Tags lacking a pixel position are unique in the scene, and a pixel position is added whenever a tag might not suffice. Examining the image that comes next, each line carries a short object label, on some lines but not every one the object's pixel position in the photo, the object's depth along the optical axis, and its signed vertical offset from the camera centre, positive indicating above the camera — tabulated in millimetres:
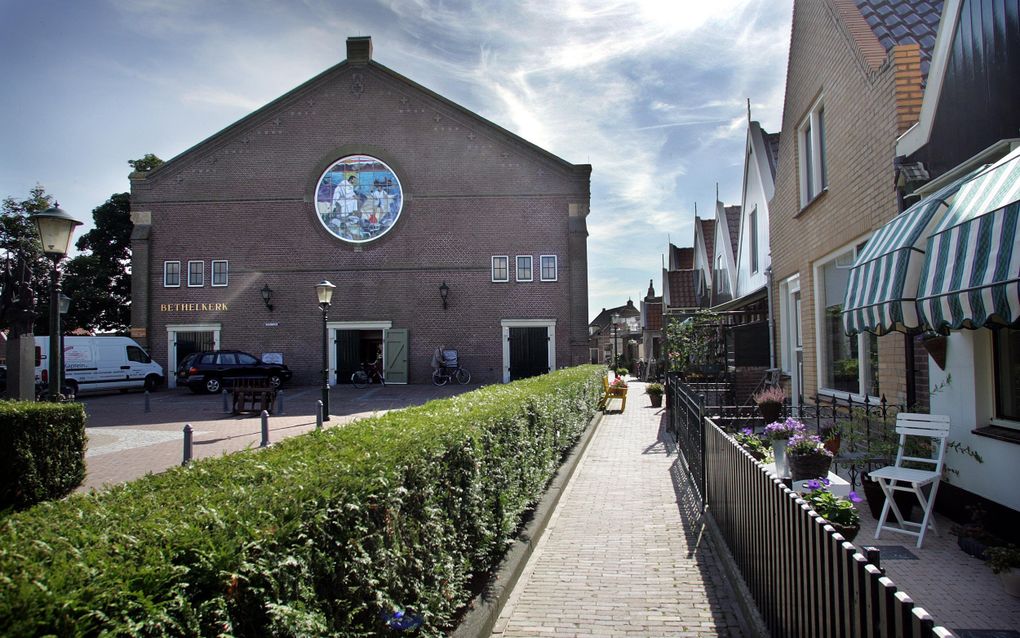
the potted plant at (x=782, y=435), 6781 -1049
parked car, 24281 -967
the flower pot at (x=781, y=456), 6680 -1265
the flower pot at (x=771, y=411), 10500 -1190
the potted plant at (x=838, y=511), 4484 -1261
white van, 23375 -724
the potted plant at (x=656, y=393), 20797 -1742
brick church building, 28828 +4760
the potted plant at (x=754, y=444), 7180 -1239
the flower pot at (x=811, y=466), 6281 -1270
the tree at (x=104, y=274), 39531 +4710
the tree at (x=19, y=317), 9203 +442
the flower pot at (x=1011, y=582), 4195 -1643
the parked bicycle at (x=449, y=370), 27891 -1209
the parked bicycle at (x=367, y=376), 28391 -1483
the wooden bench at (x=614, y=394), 19750 -1673
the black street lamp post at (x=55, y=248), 8594 +1376
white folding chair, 5383 -1200
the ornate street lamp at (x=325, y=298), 16484 +1245
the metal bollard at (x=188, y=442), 10102 -1564
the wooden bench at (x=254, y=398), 17609 -1526
